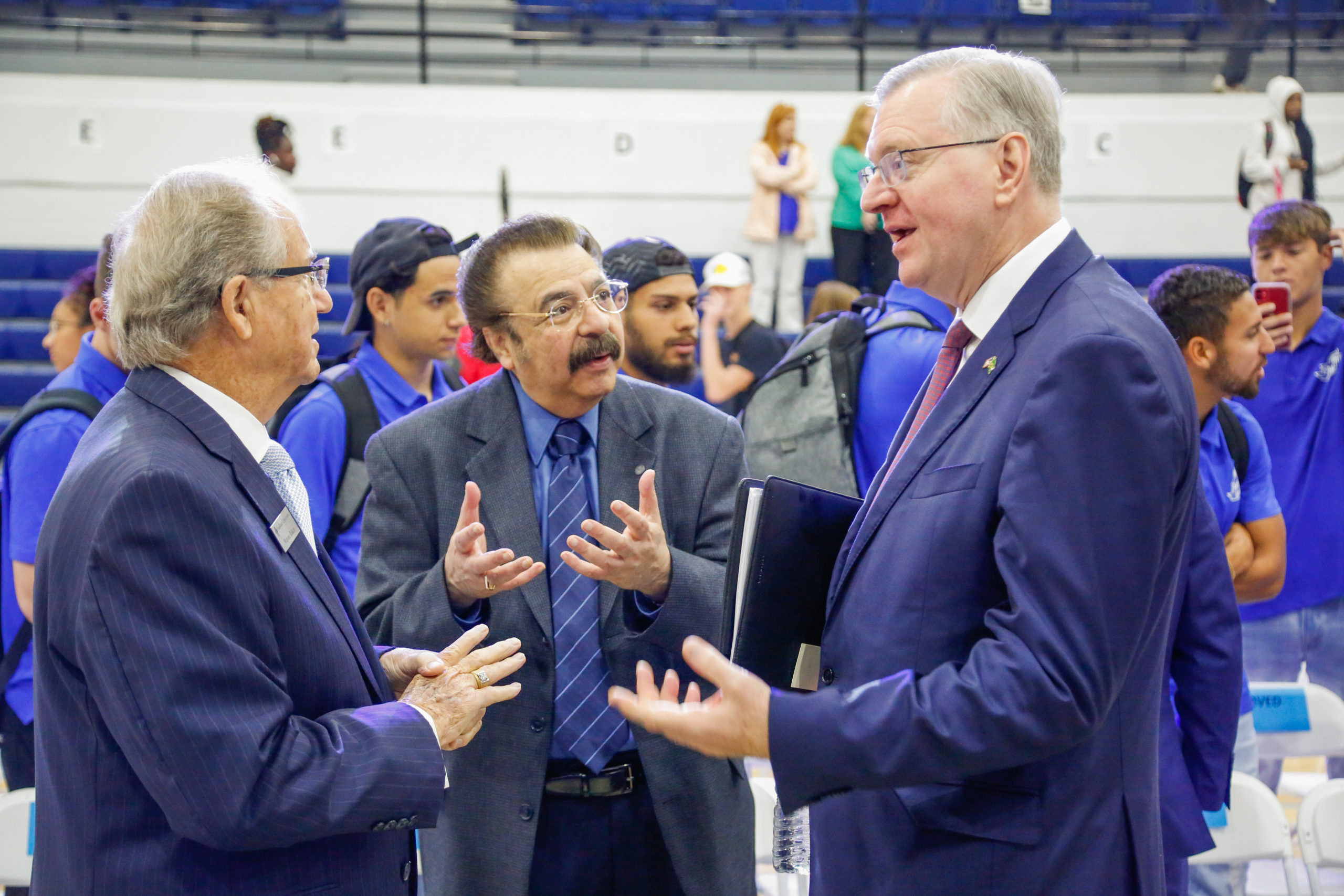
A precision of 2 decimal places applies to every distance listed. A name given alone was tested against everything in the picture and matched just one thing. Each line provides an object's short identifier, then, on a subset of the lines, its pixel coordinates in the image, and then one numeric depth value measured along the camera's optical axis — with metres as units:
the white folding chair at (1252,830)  2.63
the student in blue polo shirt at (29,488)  2.58
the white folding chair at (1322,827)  2.64
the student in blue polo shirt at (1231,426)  2.68
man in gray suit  1.91
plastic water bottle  2.21
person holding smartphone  3.50
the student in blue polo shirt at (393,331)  2.84
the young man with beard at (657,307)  3.30
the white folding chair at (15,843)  2.44
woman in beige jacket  8.56
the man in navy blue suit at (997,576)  1.23
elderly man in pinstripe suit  1.28
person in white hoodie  8.25
